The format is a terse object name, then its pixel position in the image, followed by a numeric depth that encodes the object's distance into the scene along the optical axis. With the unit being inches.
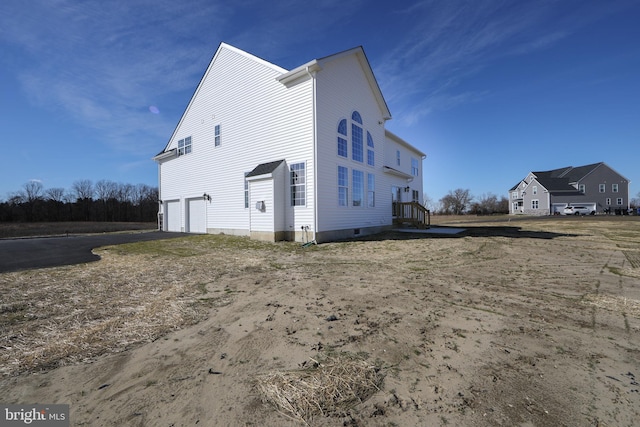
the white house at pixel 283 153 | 485.7
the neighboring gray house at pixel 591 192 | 1859.0
